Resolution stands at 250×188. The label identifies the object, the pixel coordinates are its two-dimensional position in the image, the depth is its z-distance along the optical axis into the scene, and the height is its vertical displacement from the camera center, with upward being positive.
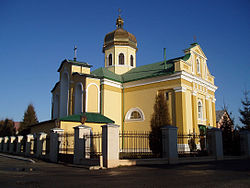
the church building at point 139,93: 19.23 +3.34
